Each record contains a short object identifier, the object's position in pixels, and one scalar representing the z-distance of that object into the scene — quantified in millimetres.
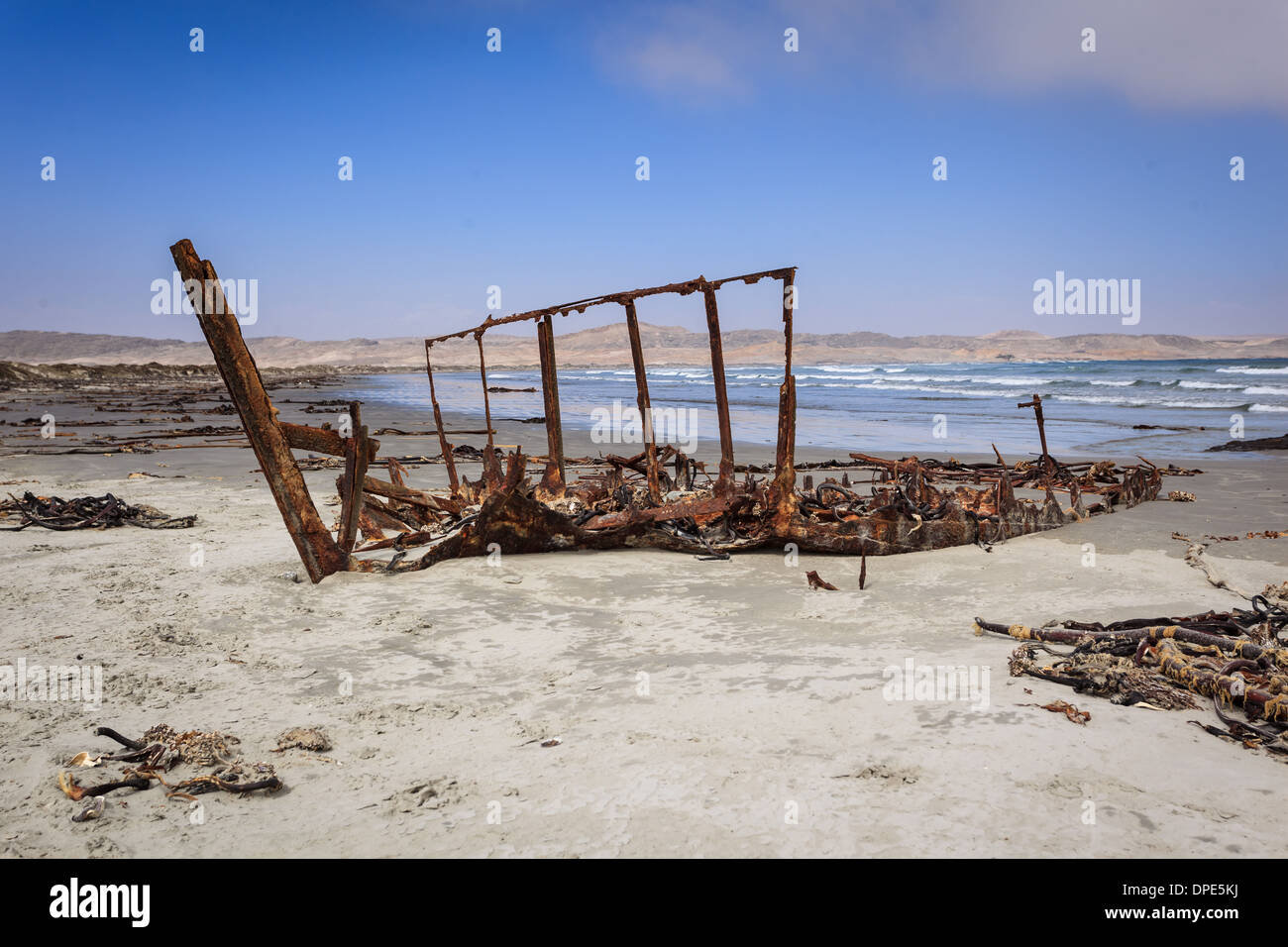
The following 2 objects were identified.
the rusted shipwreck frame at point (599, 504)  5297
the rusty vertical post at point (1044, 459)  8462
